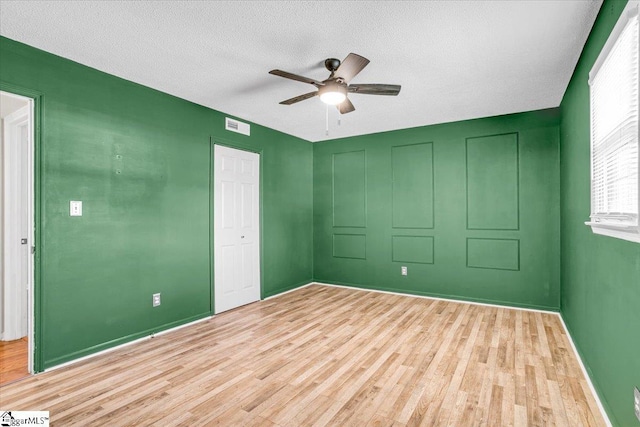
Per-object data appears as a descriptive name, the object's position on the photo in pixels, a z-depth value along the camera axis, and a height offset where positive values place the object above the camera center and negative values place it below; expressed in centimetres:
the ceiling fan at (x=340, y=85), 250 +106
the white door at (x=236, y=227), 427 -20
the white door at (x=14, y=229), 340 -16
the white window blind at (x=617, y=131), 150 +45
